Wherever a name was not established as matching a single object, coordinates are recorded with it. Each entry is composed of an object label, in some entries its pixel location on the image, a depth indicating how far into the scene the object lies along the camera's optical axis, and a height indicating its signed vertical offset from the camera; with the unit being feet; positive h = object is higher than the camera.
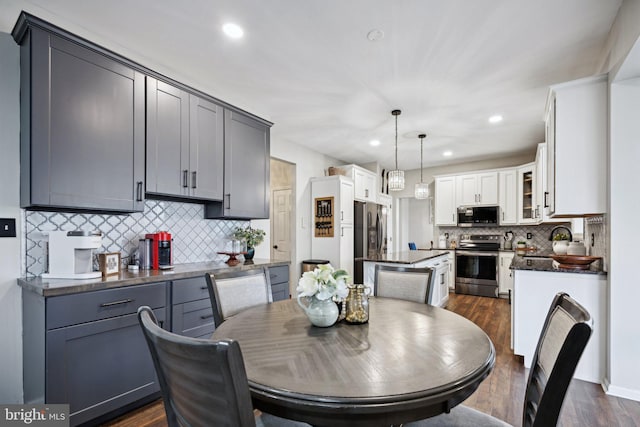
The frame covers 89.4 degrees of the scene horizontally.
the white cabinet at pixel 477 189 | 18.88 +1.69
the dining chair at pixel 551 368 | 2.65 -1.42
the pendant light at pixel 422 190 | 15.89 +1.31
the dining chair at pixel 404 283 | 6.55 -1.42
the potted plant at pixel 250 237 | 11.06 -0.73
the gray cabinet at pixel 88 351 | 5.65 -2.58
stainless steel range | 18.13 -2.81
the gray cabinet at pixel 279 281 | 10.23 -2.12
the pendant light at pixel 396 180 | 13.74 +1.56
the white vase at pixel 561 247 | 10.93 -1.01
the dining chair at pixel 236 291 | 5.73 -1.45
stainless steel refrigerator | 17.43 -0.96
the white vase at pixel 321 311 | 4.48 -1.33
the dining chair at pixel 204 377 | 2.19 -1.18
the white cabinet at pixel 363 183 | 17.74 +1.94
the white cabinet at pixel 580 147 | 7.97 +1.80
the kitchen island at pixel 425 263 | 11.67 -1.90
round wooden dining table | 2.77 -1.55
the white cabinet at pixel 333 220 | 16.37 -0.20
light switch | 6.34 -0.25
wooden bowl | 8.45 -1.16
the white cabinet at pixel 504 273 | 17.74 -3.07
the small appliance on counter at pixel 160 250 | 8.34 -0.91
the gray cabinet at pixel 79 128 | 6.21 +1.84
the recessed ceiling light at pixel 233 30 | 7.34 +4.31
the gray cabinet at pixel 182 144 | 8.16 +1.98
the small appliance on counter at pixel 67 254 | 6.46 -0.80
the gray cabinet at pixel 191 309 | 7.50 -2.25
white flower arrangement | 4.37 -0.93
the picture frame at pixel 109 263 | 7.17 -1.09
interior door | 17.39 -0.46
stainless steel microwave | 18.80 +0.06
